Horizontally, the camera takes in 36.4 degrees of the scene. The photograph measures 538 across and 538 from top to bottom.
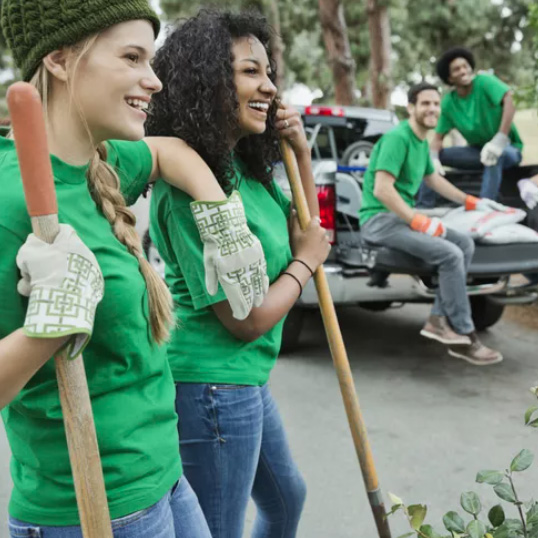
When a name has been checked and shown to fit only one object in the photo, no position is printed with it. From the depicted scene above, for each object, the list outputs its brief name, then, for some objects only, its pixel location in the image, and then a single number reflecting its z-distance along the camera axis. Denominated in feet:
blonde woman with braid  4.84
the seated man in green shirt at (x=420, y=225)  17.69
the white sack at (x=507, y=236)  18.49
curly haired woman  6.73
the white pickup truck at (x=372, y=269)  18.13
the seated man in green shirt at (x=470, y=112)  23.41
